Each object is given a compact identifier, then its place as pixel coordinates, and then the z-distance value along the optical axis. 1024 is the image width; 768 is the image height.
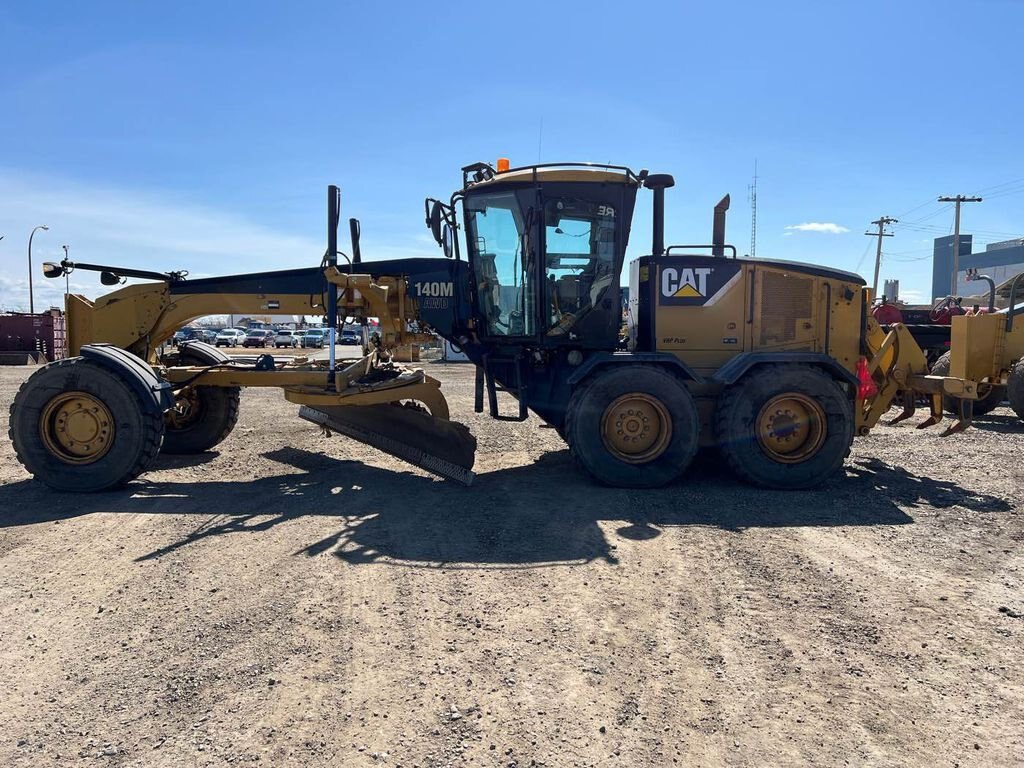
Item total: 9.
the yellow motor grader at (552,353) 6.46
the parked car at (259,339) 52.00
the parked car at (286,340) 51.34
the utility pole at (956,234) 39.83
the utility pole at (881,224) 48.29
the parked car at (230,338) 52.72
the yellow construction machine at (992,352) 8.46
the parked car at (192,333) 47.01
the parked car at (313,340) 50.16
